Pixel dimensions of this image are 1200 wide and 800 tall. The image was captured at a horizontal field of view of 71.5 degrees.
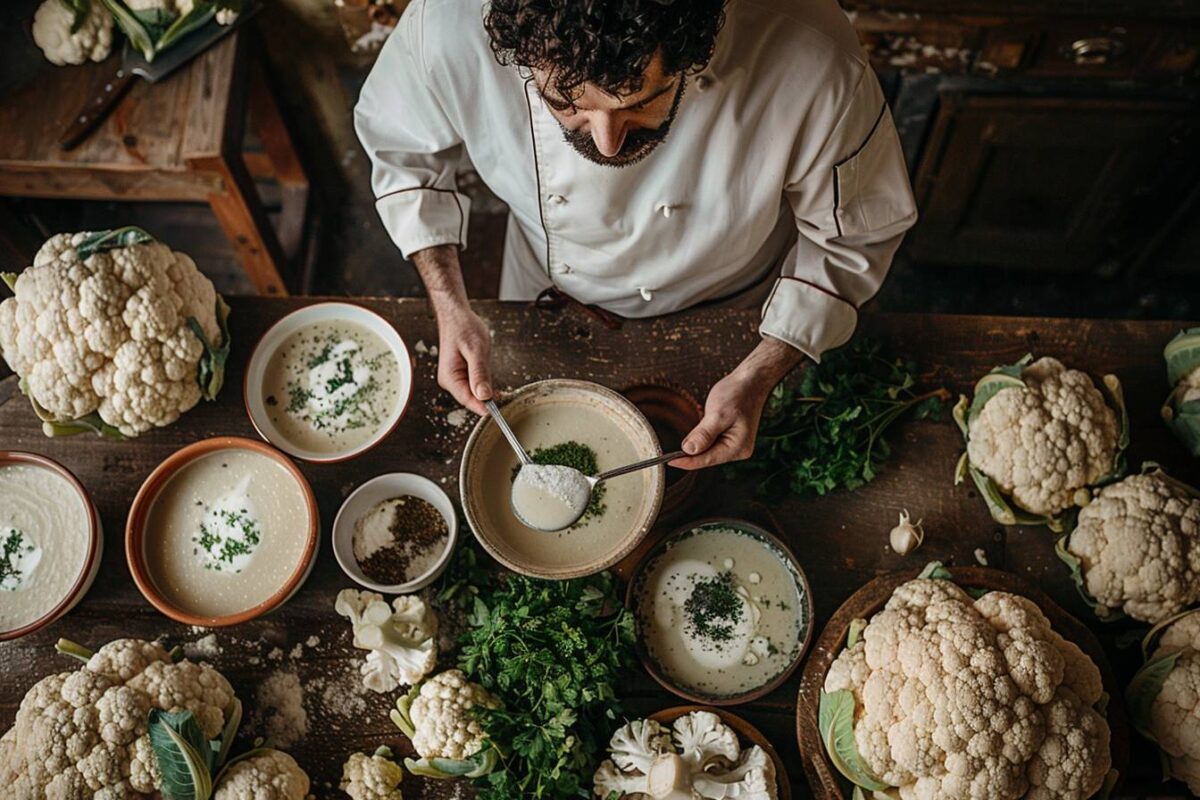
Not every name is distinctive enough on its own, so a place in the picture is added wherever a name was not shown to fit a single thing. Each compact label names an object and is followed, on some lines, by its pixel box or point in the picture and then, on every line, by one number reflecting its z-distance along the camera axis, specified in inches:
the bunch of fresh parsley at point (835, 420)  70.2
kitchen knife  93.5
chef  58.5
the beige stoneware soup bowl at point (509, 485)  63.2
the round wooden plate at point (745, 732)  62.8
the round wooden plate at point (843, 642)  62.5
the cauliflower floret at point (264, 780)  60.9
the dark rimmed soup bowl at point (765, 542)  64.0
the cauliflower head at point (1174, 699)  60.4
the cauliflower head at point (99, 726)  59.4
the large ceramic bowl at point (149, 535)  65.2
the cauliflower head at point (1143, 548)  63.4
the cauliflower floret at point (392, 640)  65.1
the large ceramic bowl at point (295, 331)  70.5
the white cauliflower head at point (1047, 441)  65.9
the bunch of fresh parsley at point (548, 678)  61.6
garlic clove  67.5
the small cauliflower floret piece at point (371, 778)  62.7
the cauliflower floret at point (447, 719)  61.5
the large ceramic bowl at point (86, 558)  65.3
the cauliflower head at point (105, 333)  67.4
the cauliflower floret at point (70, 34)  94.4
